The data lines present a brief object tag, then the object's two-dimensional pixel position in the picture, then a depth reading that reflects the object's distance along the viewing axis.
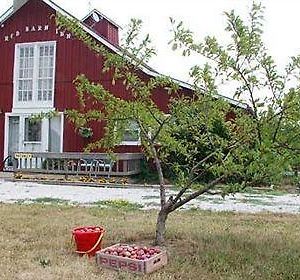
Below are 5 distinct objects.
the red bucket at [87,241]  5.63
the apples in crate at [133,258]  4.96
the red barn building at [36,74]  19.66
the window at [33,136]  19.84
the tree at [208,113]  5.13
